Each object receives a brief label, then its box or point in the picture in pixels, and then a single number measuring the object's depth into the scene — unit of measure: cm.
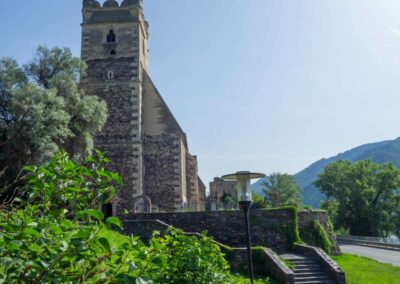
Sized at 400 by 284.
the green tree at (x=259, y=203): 2620
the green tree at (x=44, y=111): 2066
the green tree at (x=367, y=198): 4706
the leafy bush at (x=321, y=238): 2211
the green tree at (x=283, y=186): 7787
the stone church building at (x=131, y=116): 2645
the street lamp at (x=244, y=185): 965
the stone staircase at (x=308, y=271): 1681
